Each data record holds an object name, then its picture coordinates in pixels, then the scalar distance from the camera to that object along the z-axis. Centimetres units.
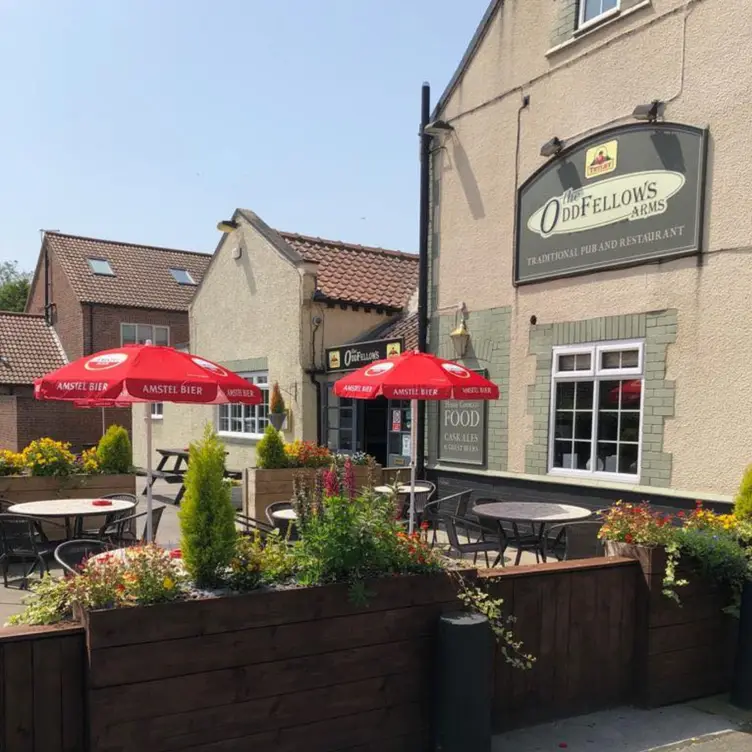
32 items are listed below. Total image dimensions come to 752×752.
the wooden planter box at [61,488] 841
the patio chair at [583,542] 565
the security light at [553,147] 854
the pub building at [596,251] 694
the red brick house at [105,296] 2394
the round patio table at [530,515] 638
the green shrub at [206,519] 342
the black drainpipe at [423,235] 1057
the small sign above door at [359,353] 1132
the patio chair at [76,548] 505
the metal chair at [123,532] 679
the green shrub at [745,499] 582
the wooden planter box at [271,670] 303
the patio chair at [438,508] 812
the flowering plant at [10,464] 852
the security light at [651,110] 747
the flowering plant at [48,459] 863
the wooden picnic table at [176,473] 1297
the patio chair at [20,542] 628
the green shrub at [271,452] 1030
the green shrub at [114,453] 921
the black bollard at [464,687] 354
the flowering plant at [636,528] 457
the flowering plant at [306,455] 1061
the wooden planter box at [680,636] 441
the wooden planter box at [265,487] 1008
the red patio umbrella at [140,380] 527
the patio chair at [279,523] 624
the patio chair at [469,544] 658
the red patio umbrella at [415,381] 645
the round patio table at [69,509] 653
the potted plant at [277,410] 1324
